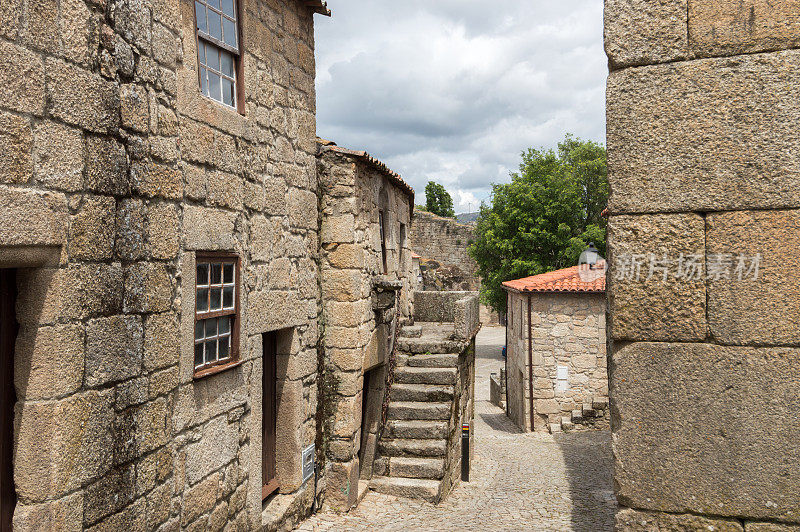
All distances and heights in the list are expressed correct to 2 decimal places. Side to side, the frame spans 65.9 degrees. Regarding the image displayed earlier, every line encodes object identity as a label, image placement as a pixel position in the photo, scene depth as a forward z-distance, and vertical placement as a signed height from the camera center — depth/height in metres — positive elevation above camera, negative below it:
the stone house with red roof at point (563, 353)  14.80 -2.15
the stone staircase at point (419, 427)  8.23 -2.31
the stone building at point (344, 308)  7.30 -0.51
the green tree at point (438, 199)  45.12 +4.76
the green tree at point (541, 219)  24.48 +1.85
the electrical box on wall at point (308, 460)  6.64 -2.12
